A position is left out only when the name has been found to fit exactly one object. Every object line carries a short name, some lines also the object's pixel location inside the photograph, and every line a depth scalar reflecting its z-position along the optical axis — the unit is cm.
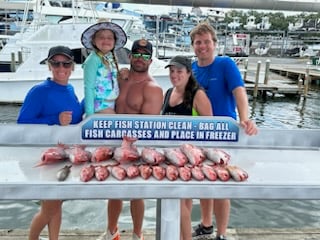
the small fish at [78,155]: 166
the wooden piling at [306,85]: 1444
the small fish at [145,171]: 149
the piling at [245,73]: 1550
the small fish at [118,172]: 147
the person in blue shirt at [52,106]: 188
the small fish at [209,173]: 148
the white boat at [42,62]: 942
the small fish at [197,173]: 147
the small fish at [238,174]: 148
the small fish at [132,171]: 148
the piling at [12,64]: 1218
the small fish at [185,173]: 147
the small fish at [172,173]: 148
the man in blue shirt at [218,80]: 215
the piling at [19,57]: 1217
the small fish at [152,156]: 162
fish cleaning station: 140
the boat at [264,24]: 4480
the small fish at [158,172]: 148
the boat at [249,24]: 4417
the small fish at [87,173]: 144
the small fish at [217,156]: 165
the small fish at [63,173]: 146
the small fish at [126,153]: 166
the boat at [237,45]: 2362
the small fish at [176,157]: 161
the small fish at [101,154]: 169
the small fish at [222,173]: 148
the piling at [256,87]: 1363
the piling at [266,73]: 1410
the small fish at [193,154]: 163
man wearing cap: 203
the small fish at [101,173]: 145
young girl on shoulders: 199
